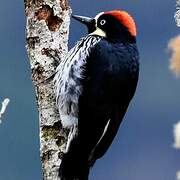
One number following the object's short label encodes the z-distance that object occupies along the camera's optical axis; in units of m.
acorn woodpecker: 5.32
